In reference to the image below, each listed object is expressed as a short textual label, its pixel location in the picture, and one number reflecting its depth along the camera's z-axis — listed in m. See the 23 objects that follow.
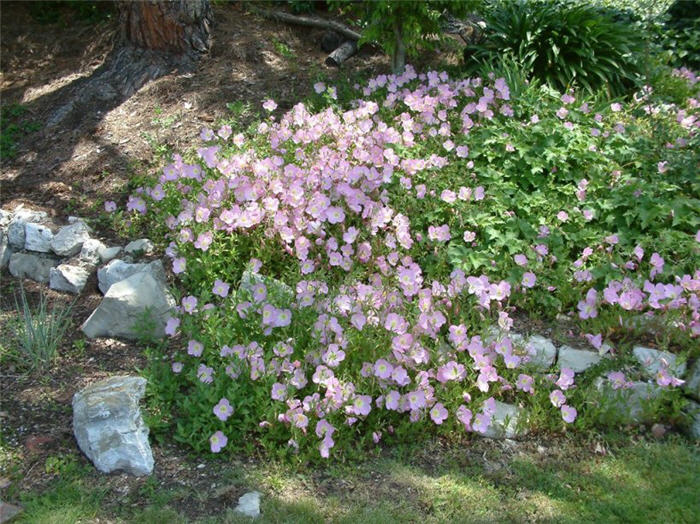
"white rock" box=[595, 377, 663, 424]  3.55
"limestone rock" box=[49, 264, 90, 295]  4.61
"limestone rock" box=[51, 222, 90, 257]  4.83
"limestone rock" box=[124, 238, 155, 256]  4.77
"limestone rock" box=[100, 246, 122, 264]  4.75
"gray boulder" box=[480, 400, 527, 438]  3.54
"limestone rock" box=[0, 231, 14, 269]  4.98
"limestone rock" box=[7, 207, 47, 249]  5.00
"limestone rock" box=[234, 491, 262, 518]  3.05
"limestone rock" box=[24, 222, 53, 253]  4.93
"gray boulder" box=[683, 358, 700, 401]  3.67
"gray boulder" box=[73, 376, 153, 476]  3.26
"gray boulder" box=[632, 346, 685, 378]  3.71
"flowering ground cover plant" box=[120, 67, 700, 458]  3.48
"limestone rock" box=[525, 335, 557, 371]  3.78
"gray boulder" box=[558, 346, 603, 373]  3.84
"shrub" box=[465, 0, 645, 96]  6.12
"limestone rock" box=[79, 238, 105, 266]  4.72
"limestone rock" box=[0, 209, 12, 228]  5.15
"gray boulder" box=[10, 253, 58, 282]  4.84
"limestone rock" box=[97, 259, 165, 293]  4.44
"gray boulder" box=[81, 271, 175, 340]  4.16
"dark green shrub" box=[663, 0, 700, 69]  6.85
